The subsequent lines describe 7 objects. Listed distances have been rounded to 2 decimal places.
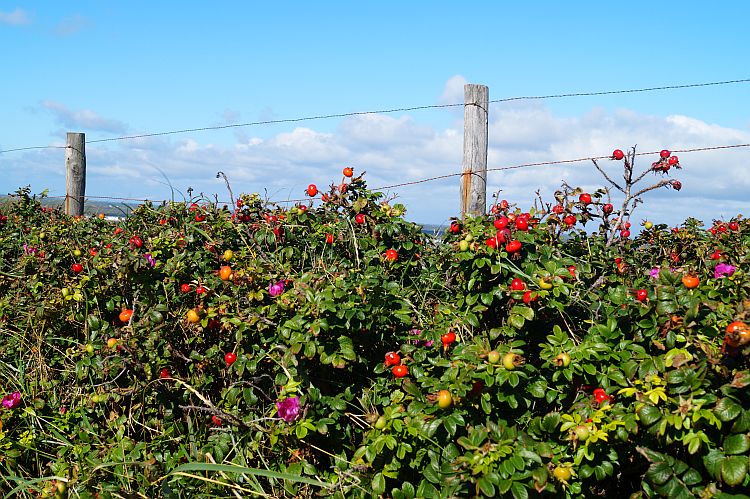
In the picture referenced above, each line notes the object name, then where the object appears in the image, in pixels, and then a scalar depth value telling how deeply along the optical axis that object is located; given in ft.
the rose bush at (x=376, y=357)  6.76
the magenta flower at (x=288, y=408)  8.45
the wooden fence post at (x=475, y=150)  14.48
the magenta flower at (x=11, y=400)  10.67
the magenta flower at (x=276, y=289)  9.50
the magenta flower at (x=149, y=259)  10.98
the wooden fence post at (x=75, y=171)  22.45
